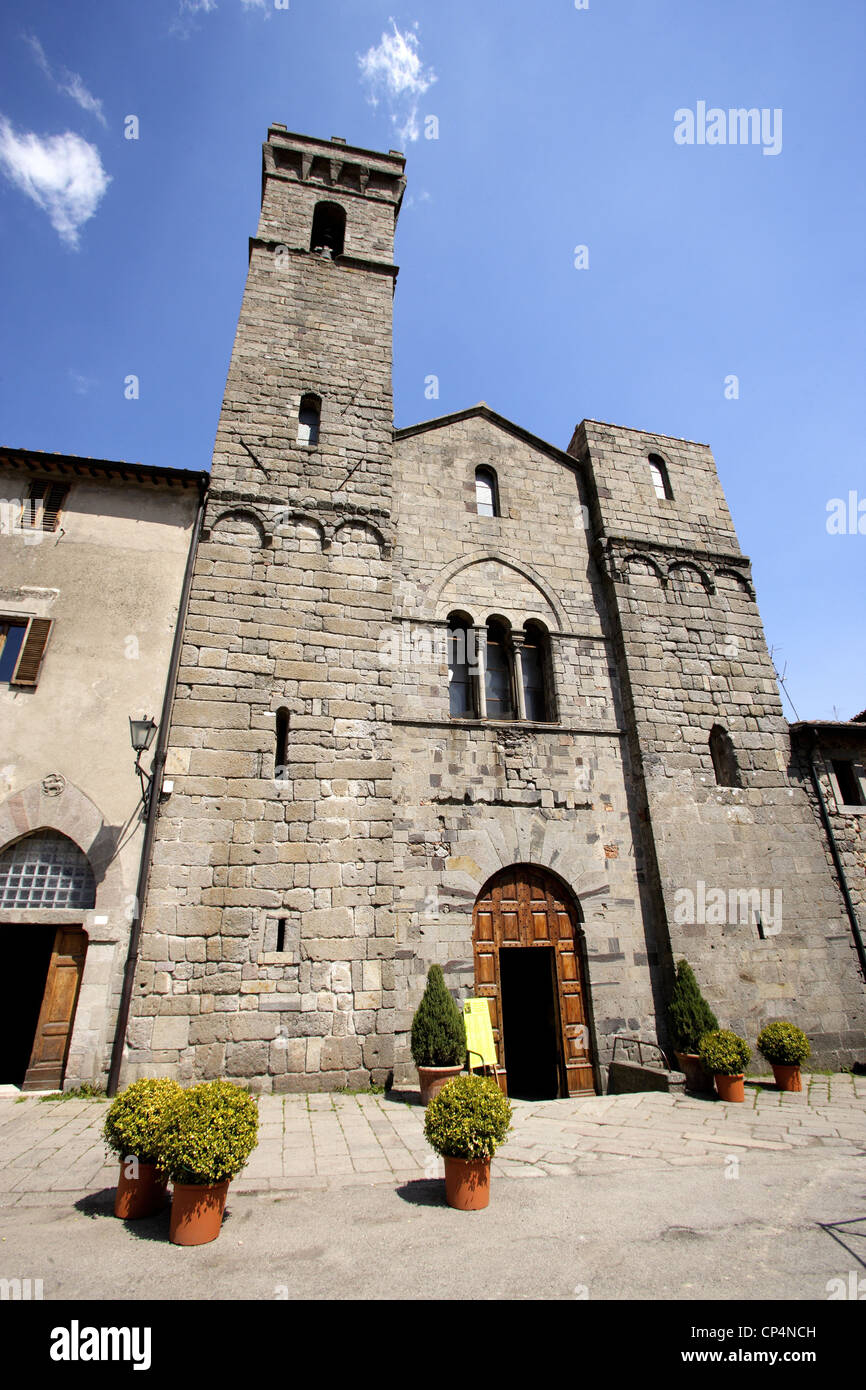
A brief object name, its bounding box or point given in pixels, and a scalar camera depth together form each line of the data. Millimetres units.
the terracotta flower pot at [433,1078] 7285
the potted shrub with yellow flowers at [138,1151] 4301
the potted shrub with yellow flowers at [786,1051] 8516
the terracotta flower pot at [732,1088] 8055
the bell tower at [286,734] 7633
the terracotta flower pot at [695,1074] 8367
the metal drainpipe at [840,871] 10352
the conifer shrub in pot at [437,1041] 7320
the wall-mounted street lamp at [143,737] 8172
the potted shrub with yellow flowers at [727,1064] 8055
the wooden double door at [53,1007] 7562
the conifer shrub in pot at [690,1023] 8500
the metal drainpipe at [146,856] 7457
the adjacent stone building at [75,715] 7914
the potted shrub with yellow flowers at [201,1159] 3936
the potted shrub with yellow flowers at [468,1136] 4570
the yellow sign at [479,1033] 7801
